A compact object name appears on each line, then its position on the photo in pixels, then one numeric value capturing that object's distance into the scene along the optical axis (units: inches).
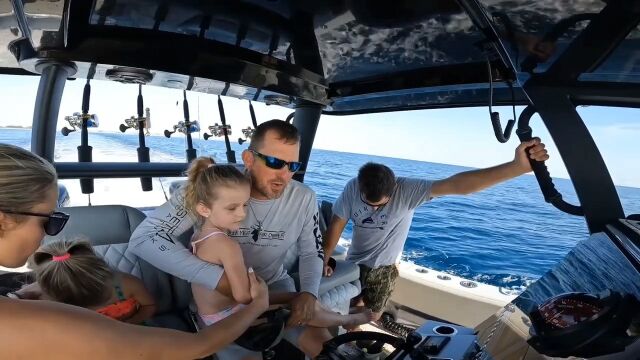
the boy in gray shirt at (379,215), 100.6
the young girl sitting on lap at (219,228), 65.5
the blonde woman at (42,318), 28.3
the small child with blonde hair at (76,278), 52.8
